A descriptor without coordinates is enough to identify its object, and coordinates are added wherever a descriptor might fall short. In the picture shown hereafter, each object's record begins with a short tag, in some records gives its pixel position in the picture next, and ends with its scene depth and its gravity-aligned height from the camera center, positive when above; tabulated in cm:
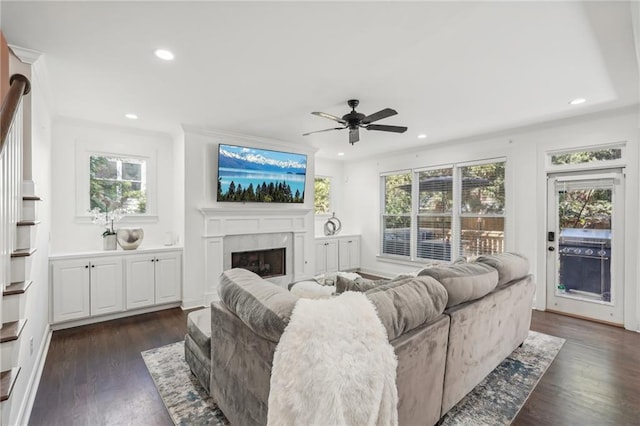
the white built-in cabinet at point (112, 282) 355 -91
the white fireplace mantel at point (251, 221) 451 -14
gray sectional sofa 154 -74
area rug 206 -138
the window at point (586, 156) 374 +74
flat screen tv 458 +60
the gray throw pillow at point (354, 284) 201 -49
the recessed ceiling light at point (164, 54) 234 +123
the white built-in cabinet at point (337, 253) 611 -87
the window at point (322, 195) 686 +39
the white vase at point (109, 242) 403 -41
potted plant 404 -14
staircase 155 -19
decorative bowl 406 -36
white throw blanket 119 -65
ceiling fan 323 +98
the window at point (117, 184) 423 +40
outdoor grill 385 -63
